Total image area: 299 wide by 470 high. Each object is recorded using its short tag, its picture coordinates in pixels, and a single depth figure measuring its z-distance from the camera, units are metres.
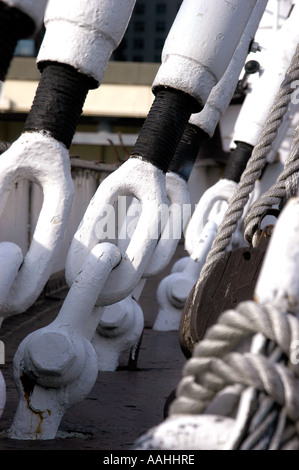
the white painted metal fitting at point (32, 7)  3.07
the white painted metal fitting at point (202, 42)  4.83
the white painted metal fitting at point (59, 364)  4.12
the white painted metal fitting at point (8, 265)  3.95
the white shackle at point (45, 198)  4.10
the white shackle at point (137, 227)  4.54
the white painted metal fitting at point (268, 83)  9.59
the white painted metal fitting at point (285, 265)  2.17
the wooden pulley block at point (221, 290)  3.94
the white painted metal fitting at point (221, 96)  7.40
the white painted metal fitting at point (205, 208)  9.87
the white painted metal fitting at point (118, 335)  6.52
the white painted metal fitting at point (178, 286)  9.13
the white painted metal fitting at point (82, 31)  4.28
